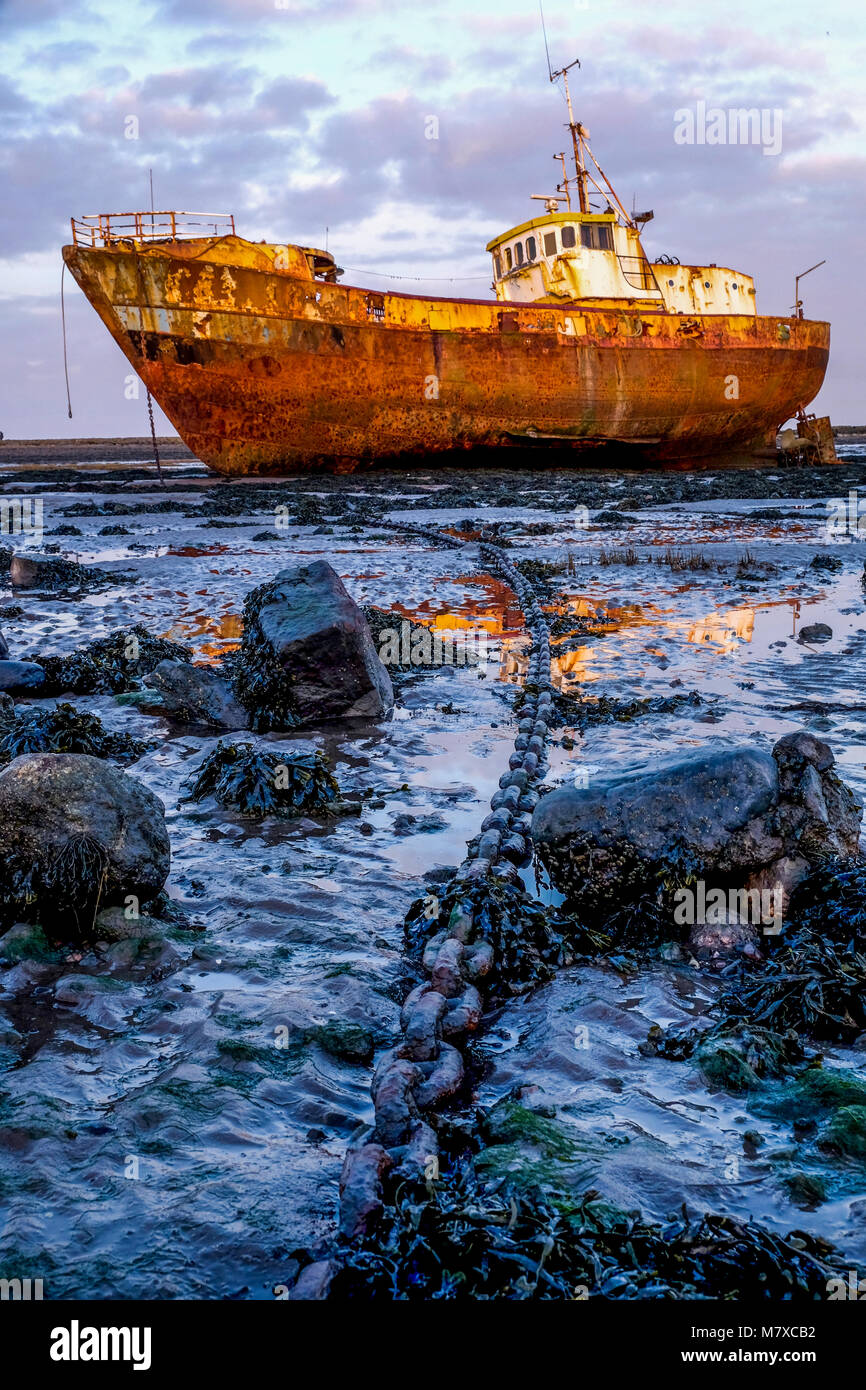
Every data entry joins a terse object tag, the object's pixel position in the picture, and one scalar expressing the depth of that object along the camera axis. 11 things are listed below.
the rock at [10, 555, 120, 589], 10.64
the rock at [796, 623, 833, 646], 7.33
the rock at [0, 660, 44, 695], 6.37
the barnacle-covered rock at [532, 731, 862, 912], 3.29
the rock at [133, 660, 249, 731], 5.73
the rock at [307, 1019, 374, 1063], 2.57
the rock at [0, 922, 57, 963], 3.02
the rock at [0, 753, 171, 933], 3.18
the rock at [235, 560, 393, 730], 5.68
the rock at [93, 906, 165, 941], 3.17
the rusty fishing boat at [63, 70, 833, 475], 22.38
